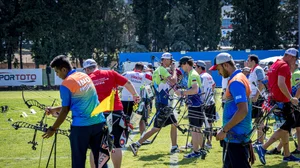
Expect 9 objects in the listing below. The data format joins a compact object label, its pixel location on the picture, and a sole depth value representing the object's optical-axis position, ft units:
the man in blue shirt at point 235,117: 19.77
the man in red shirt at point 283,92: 29.76
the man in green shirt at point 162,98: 36.73
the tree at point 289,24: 187.11
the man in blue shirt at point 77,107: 22.88
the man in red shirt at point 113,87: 27.76
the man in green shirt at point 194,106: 35.09
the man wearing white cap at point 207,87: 39.12
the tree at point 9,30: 167.43
